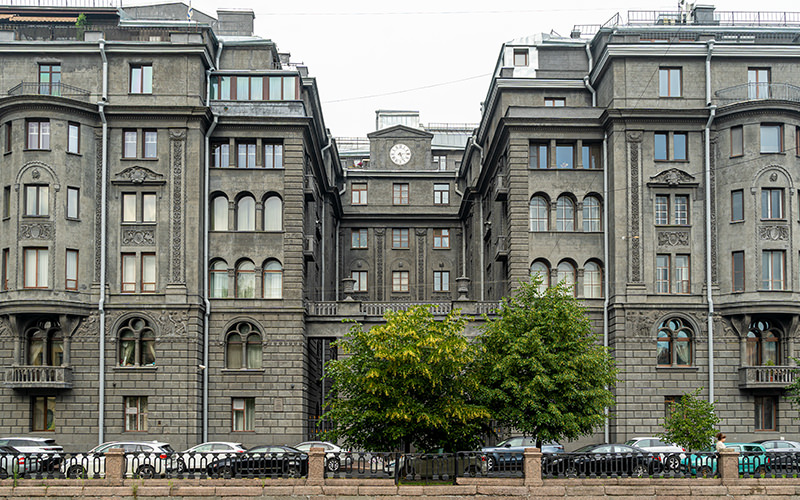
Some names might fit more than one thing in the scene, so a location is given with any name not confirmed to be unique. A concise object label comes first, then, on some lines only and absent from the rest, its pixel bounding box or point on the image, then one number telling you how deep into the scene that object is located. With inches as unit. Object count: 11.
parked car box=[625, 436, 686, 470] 1622.8
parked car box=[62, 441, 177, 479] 1270.9
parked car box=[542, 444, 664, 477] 1277.1
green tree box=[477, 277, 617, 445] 1536.7
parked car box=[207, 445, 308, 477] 1273.4
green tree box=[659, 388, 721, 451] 1533.0
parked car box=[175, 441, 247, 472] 1277.1
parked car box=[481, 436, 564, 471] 1285.7
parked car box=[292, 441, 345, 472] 1294.7
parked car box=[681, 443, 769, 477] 1293.1
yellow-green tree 1429.6
